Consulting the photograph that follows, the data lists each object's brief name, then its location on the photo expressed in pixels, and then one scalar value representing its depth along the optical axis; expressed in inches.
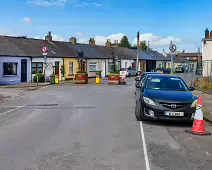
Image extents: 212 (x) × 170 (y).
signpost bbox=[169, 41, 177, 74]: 860.0
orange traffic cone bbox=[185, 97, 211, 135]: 360.5
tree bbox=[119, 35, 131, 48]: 4665.1
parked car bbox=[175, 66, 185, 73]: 2784.0
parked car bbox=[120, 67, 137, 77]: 2109.5
